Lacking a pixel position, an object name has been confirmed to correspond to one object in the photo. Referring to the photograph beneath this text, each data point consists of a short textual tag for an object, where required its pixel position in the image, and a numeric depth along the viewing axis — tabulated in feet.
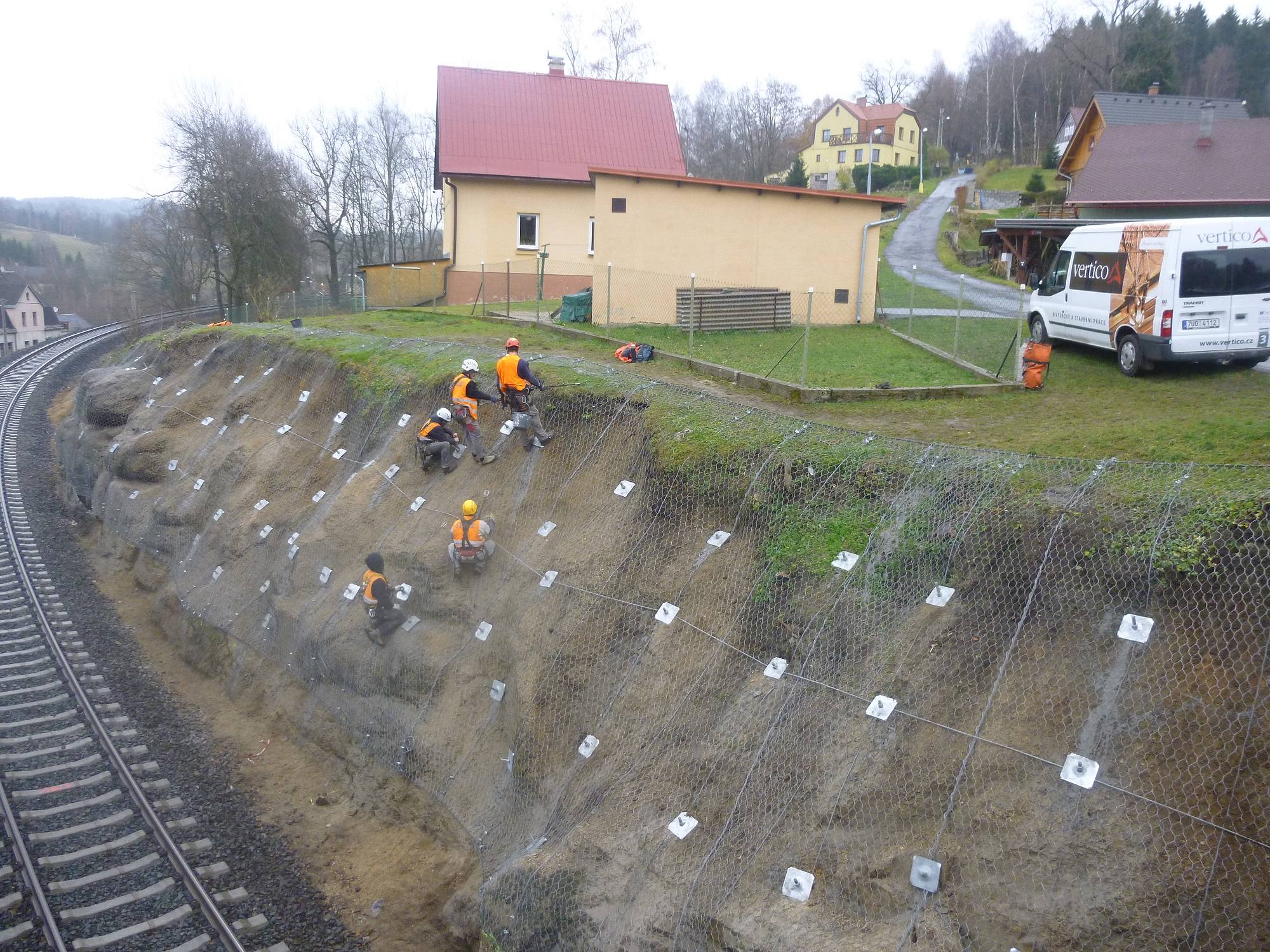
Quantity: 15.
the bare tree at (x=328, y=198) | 185.37
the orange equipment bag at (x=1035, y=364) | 49.21
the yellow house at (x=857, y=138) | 275.59
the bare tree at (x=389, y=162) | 215.51
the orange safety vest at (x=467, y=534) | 39.58
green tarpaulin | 75.92
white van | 44.16
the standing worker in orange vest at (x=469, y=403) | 43.70
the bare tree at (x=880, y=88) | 340.18
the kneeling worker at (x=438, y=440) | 45.80
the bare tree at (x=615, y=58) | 204.44
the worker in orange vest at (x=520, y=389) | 43.21
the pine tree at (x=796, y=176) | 188.55
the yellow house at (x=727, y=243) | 73.51
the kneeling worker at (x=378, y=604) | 40.60
